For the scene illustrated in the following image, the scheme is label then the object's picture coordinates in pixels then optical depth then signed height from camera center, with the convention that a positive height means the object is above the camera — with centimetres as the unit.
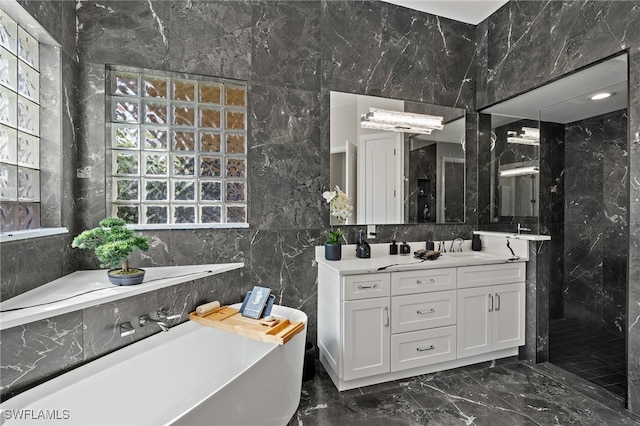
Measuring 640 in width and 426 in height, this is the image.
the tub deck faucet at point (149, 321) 174 -68
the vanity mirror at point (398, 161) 252 +45
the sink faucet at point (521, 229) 274 -17
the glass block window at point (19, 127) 149 +45
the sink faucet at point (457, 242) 283 -32
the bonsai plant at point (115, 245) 161 -20
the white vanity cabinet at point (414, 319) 204 -83
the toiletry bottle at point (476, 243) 286 -32
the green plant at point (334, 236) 237 -21
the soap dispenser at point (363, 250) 245 -33
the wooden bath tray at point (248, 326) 169 -73
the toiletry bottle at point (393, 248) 260 -34
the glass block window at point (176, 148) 207 +46
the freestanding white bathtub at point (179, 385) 120 -88
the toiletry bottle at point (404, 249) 262 -35
